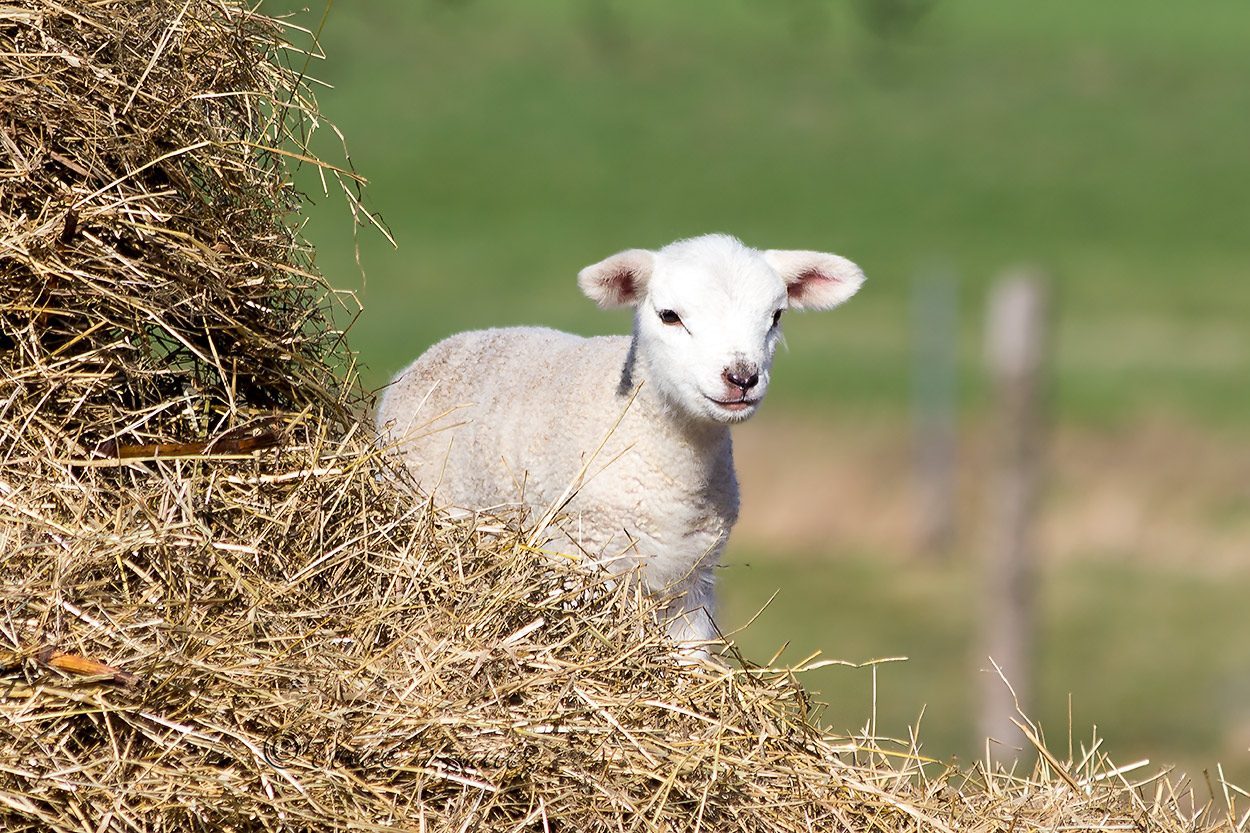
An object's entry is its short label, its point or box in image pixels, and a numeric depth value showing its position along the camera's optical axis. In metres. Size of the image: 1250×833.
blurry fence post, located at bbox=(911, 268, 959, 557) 29.67
